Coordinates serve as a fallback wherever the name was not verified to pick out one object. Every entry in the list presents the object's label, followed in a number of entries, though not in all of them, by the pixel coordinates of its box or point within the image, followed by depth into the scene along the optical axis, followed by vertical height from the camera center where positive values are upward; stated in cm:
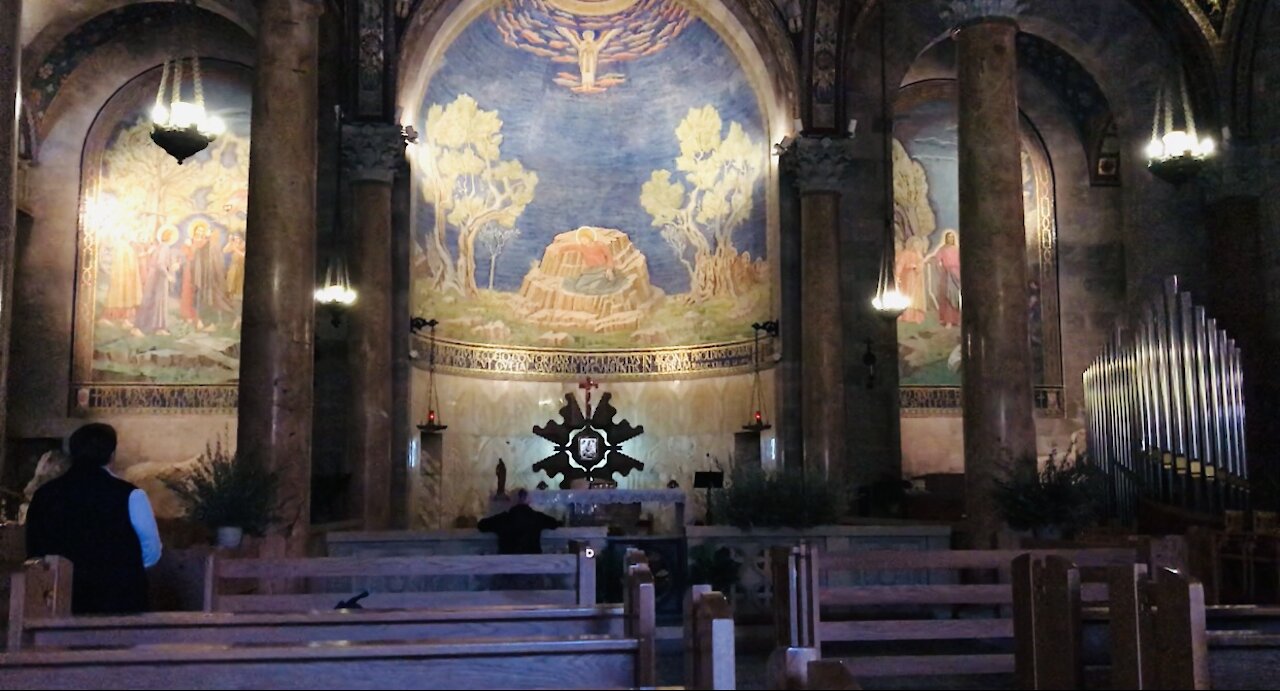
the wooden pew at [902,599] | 669 -81
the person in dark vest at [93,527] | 578 -27
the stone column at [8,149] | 733 +200
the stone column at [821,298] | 1738 +250
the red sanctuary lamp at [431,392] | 1884 +126
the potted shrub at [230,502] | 909 -24
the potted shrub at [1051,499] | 984 -29
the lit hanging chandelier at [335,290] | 1627 +246
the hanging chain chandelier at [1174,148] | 1539 +412
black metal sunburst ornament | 1900 +40
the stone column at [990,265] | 1121 +194
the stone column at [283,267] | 1025 +180
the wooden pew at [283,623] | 448 -61
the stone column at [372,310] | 1655 +228
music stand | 1577 -17
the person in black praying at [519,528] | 1070 -54
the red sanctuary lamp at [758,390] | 1900 +126
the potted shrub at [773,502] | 1089 -33
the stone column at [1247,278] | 1501 +244
